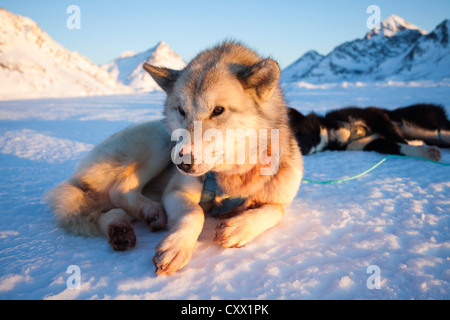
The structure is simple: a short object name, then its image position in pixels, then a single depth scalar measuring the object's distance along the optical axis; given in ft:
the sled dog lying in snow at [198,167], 5.73
